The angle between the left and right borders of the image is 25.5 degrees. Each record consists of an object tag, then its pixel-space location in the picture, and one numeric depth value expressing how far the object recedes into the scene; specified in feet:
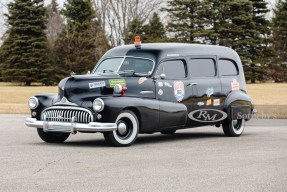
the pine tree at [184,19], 234.99
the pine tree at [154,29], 242.99
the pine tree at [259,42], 241.02
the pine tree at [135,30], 221.27
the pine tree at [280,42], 254.47
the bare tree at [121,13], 215.92
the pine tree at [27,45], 213.25
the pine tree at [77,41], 222.69
